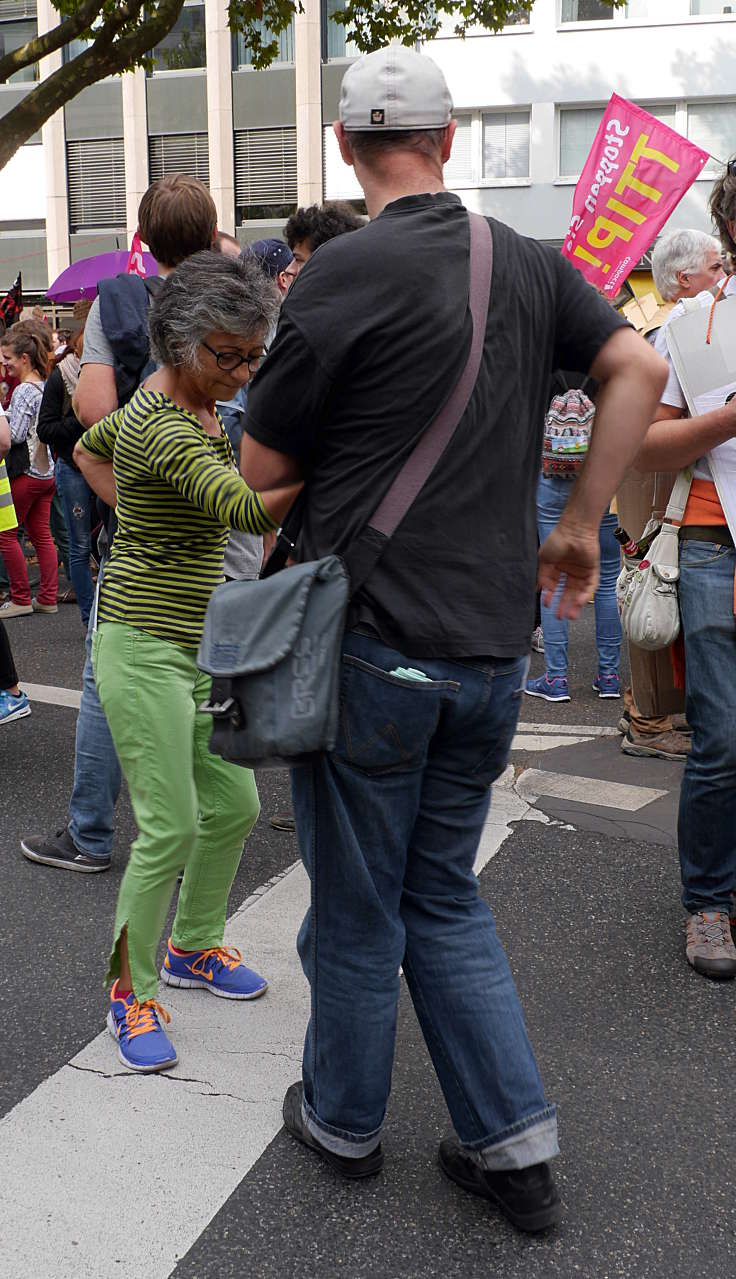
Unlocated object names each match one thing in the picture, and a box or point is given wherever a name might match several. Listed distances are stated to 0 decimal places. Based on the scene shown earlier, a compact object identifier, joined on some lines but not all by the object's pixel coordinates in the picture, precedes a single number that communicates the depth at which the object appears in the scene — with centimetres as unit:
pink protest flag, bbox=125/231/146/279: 1073
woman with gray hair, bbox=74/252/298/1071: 292
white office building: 2653
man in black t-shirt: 219
